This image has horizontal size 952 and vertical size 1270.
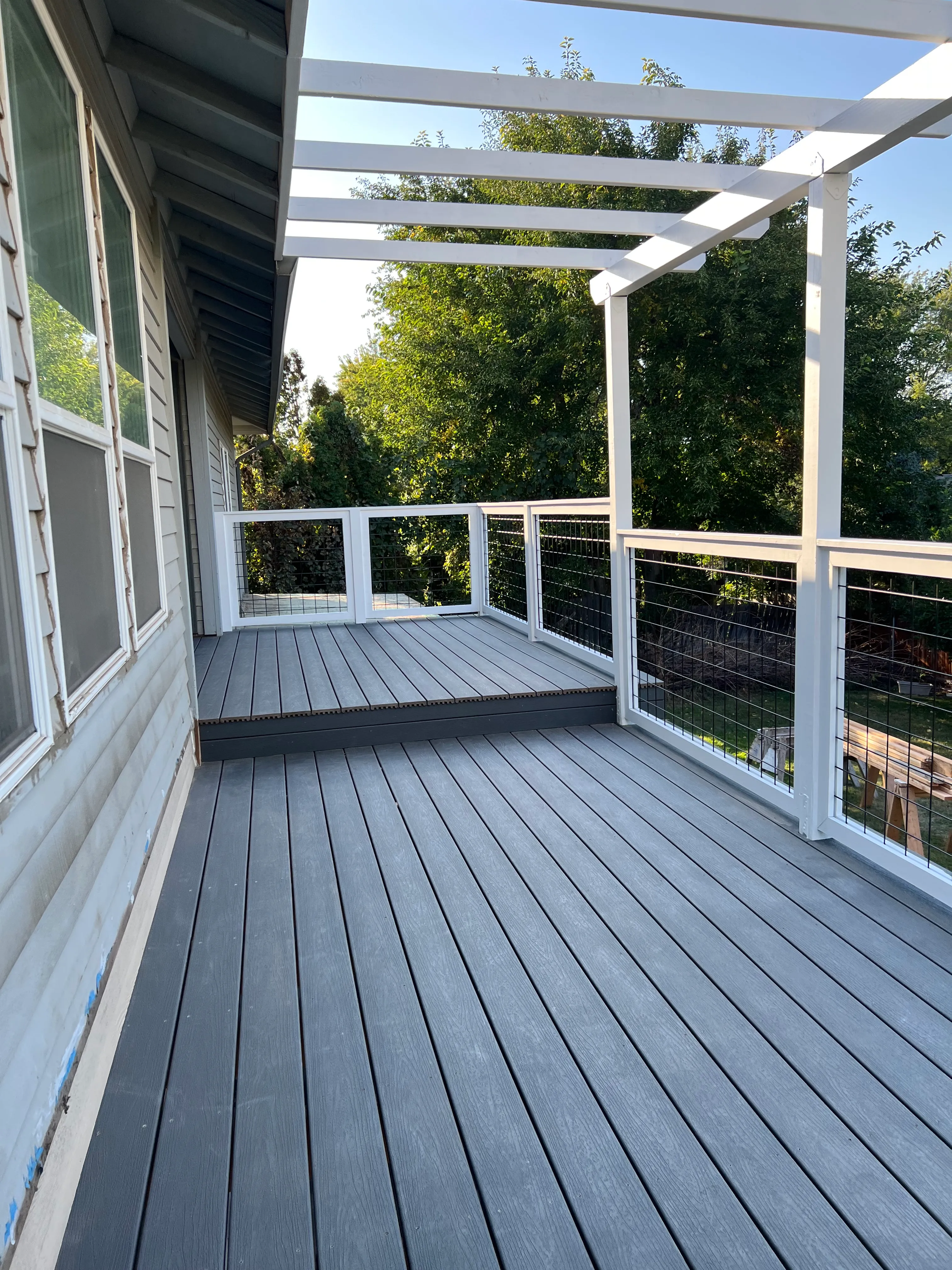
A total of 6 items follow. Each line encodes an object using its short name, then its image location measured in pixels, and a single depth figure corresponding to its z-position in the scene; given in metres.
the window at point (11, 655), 1.26
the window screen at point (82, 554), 1.70
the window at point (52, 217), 1.59
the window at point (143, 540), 2.76
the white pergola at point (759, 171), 2.41
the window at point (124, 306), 2.60
